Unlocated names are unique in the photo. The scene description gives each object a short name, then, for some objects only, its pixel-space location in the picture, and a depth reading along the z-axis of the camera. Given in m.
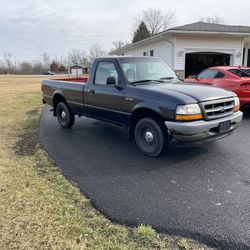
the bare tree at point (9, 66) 93.41
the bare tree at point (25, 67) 92.62
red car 7.93
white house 16.03
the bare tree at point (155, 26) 60.59
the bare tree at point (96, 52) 90.28
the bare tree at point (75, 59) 98.88
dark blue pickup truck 4.45
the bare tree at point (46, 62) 101.90
